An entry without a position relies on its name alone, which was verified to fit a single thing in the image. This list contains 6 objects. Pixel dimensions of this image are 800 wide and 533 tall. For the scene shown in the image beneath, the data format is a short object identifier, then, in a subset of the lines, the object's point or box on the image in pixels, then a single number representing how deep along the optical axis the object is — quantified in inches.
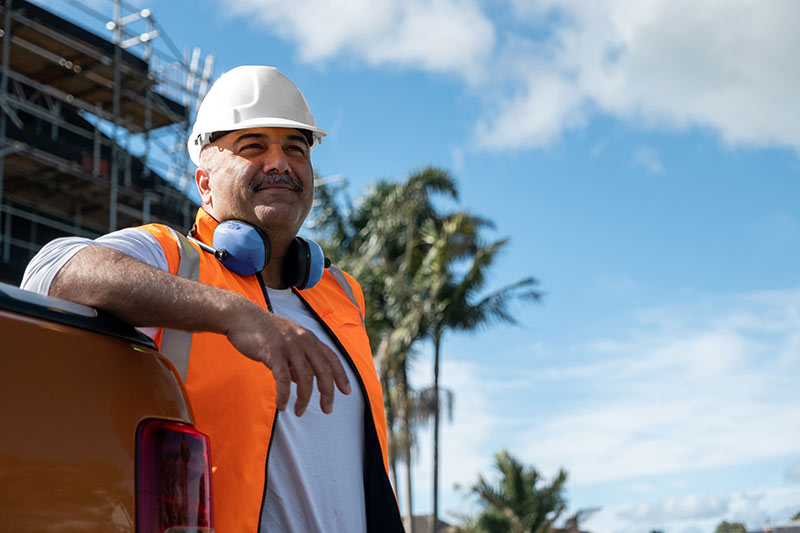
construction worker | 58.6
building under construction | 749.3
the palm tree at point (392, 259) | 798.5
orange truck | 44.4
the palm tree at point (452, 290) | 786.2
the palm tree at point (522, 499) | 908.6
